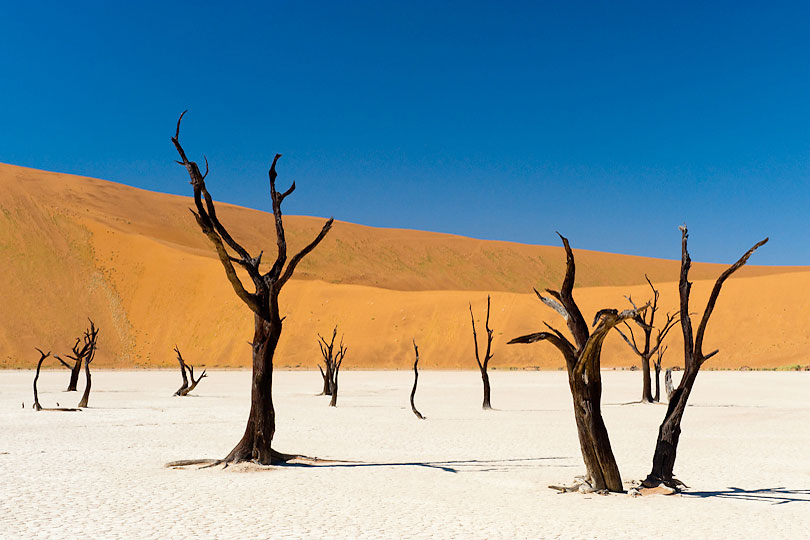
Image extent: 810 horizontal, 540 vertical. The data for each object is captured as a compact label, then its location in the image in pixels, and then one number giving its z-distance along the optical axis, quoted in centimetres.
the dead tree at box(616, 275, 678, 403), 3094
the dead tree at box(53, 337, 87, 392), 3581
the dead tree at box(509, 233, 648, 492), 1165
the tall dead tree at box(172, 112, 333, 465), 1455
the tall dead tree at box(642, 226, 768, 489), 1201
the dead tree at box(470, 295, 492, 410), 2886
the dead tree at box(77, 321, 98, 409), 2808
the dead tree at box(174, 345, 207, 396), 3547
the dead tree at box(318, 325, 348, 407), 3000
